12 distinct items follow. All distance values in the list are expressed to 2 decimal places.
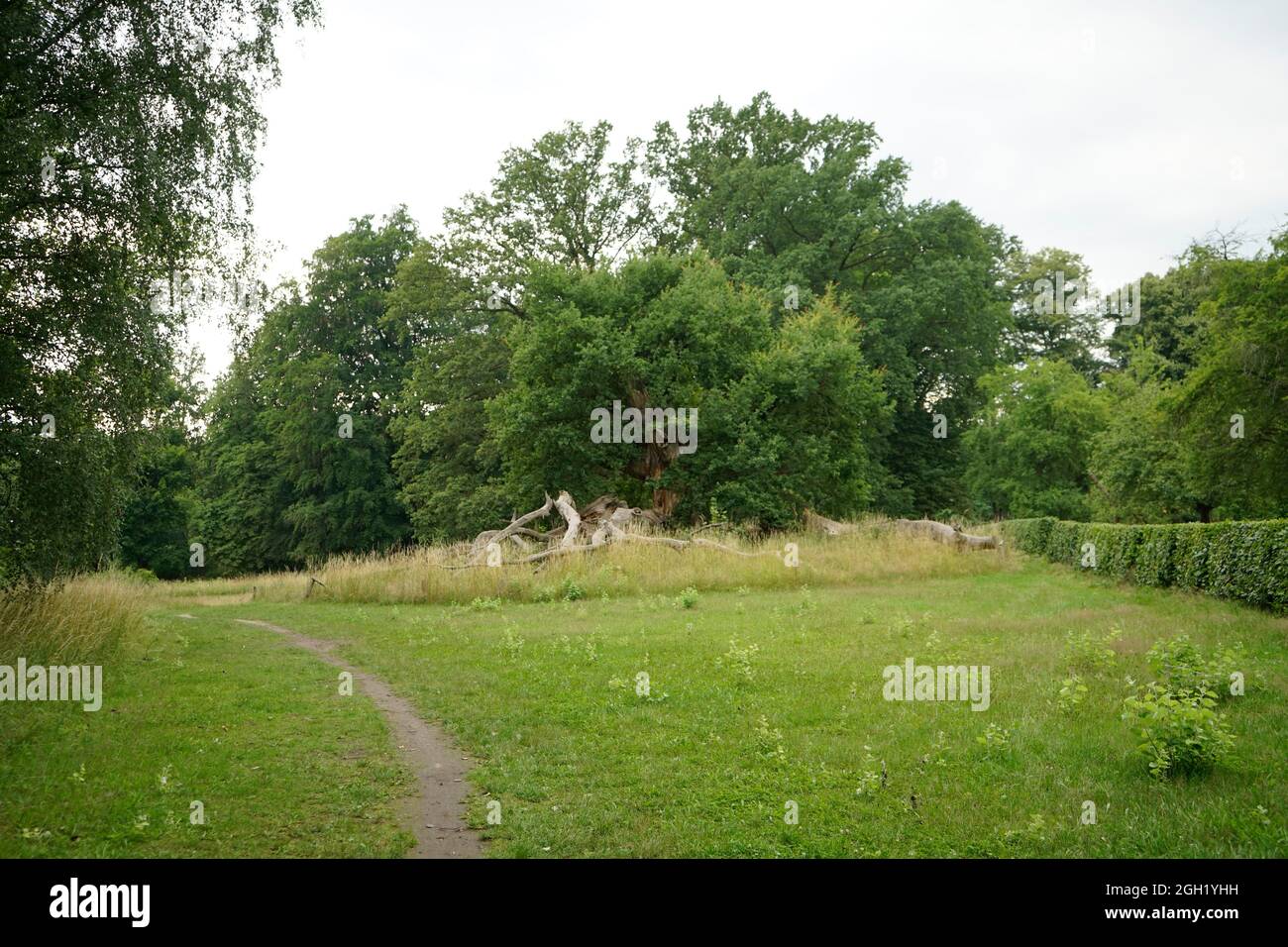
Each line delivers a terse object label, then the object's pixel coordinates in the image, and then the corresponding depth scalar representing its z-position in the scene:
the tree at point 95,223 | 13.22
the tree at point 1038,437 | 44.50
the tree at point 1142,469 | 36.38
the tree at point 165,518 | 55.41
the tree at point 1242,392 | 28.56
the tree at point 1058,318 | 62.12
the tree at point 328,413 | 50.28
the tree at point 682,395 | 31.36
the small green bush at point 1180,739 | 6.54
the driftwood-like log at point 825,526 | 29.67
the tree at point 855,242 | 44.25
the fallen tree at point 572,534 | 24.70
